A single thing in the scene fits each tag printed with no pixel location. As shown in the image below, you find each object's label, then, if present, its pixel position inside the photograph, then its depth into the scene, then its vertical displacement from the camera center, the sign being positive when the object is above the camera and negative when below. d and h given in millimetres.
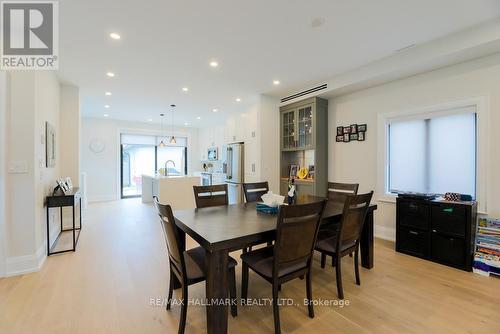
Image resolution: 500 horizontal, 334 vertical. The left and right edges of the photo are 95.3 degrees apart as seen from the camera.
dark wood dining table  1449 -483
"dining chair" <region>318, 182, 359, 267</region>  2570 -421
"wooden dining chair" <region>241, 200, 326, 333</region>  1567 -619
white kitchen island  5156 -601
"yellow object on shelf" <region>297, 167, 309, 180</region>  4594 -167
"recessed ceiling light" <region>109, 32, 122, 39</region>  2502 +1434
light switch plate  2500 -34
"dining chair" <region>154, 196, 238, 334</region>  1570 -778
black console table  3026 -505
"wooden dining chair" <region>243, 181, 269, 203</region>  3084 -358
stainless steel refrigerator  5266 -137
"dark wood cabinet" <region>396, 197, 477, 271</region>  2623 -808
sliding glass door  7742 +192
